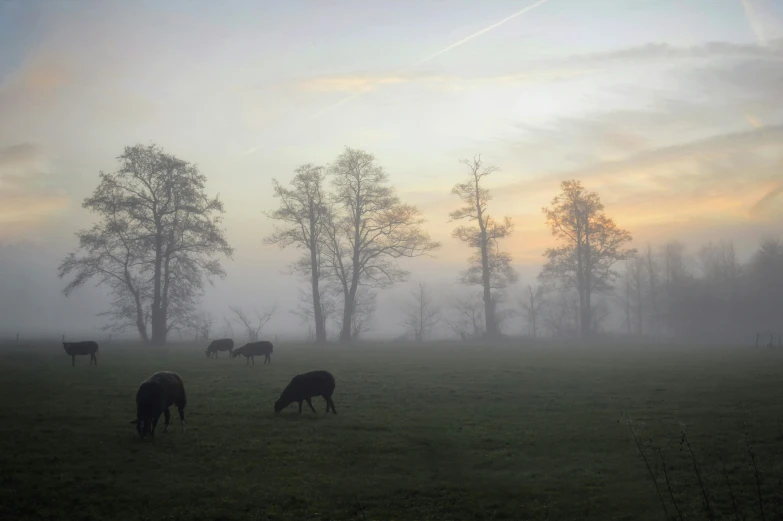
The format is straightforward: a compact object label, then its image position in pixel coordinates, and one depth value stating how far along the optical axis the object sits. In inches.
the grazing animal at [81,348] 1079.4
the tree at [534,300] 2909.5
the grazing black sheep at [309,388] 666.8
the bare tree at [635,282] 2885.3
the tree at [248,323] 1941.8
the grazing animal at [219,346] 1401.7
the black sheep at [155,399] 524.4
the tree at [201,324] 1742.1
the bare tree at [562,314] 2502.7
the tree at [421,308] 2391.2
